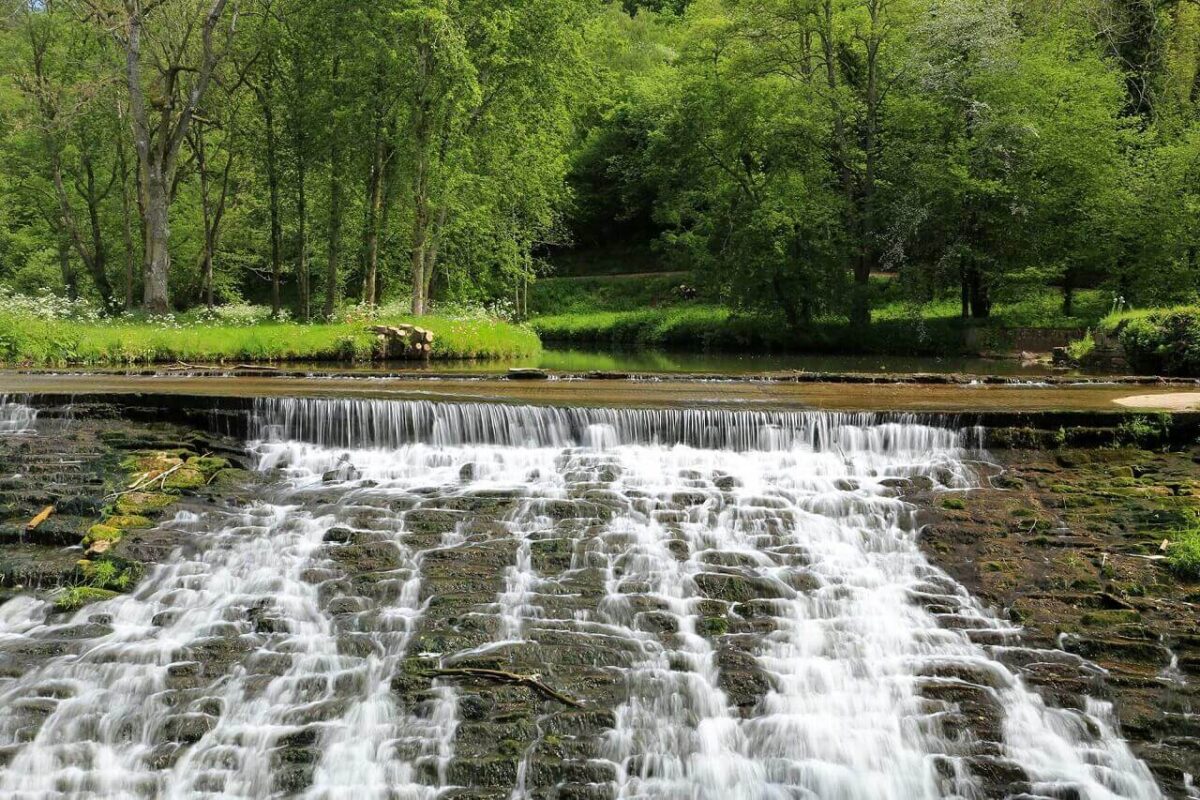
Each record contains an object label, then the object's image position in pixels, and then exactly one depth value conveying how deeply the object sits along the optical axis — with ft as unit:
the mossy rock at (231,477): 31.50
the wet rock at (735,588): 25.08
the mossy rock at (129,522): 27.66
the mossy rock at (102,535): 26.63
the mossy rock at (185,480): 30.48
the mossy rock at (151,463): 31.19
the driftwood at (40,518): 27.01
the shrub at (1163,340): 52.54
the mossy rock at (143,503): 28.58
